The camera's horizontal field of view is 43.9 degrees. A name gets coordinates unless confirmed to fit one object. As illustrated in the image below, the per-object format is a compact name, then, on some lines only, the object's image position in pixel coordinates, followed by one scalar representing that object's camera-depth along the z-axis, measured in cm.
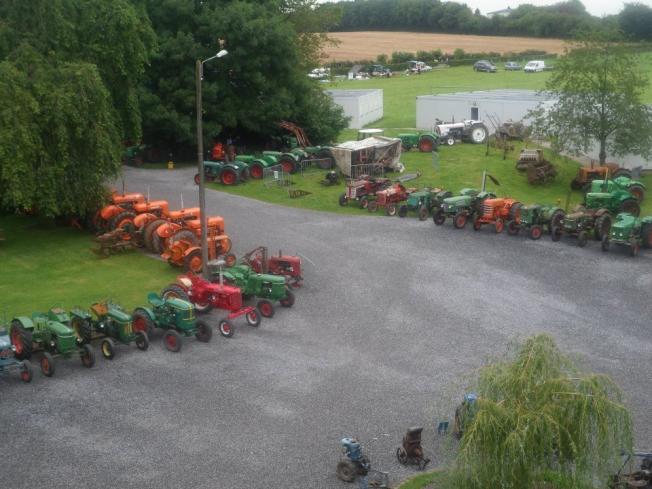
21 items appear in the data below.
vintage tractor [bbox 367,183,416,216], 3189
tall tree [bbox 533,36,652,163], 3516
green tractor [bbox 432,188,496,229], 2944
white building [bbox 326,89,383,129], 5428
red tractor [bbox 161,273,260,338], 2052
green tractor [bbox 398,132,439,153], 4334
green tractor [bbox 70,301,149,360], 1864
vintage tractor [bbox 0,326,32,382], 1720
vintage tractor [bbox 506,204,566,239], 2819
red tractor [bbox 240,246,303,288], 2334
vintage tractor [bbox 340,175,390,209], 3303
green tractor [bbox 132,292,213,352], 1920
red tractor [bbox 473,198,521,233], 2884
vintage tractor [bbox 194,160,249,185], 3698
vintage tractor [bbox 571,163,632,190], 3478
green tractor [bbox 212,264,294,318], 2120
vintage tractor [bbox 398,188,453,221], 3091
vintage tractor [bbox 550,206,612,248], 2752
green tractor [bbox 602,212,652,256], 2612
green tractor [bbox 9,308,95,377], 1784
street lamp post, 2122
